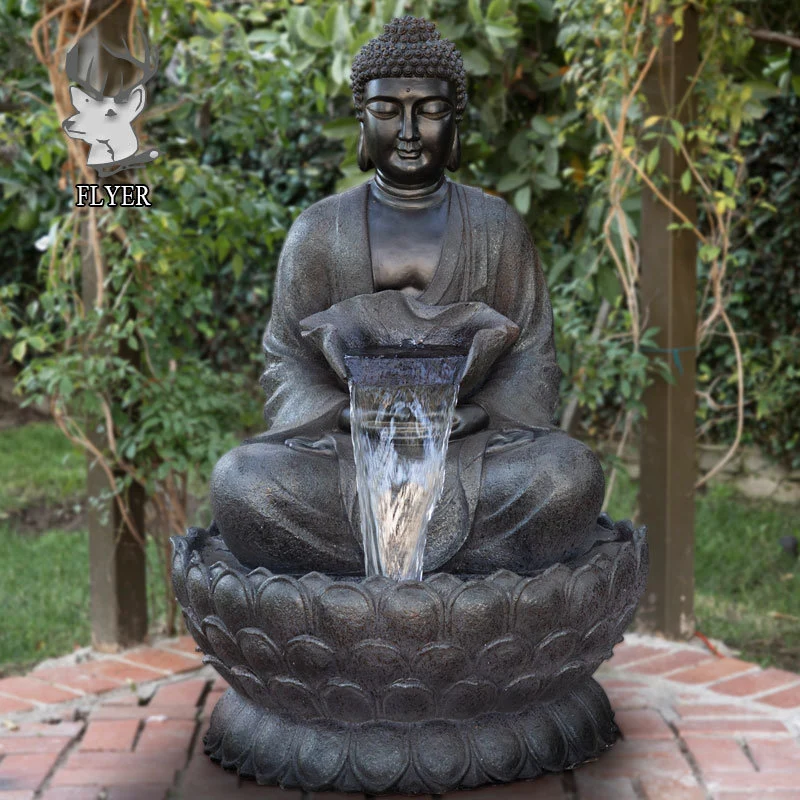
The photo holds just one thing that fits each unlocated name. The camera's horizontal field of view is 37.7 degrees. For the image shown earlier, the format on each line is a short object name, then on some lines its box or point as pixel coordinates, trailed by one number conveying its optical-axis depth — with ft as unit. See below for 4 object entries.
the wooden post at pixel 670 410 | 12.83
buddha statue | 9.25
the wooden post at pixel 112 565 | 12.94
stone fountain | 8.67
